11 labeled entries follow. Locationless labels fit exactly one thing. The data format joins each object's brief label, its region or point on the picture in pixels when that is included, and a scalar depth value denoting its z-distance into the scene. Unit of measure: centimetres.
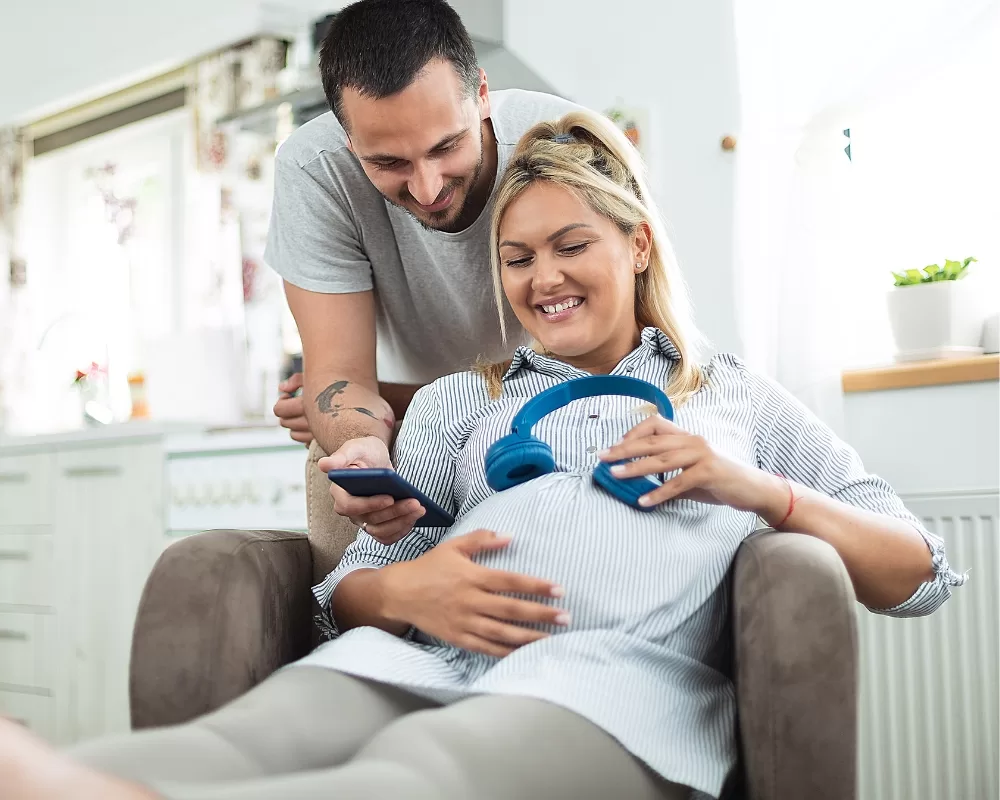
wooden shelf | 188
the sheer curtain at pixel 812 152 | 207
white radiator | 181
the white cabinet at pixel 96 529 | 252
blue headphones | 105
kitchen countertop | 248
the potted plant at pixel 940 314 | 200
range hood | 266
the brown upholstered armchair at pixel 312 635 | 86
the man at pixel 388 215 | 136
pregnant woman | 72
